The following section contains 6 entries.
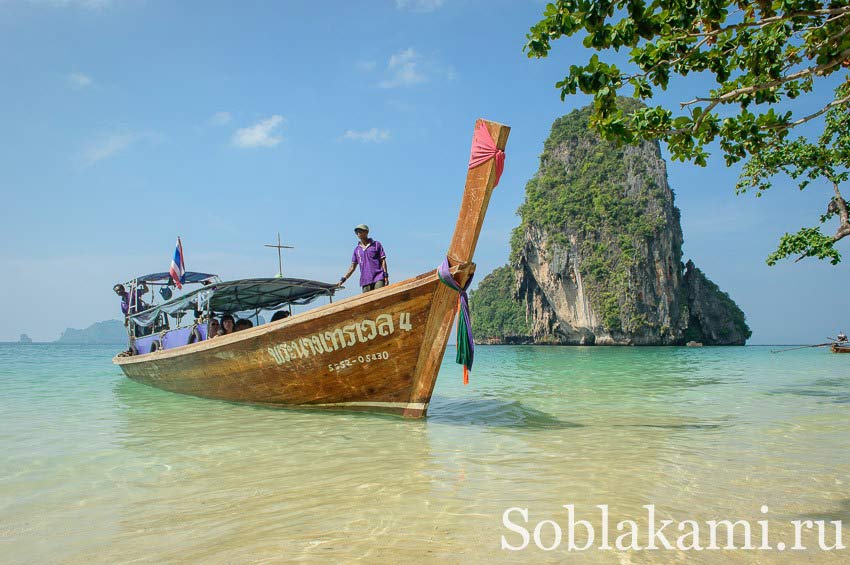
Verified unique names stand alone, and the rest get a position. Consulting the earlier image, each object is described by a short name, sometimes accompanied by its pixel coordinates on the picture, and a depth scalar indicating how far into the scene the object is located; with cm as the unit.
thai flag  1000
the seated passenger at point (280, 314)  821
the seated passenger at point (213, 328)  785
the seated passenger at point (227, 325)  819
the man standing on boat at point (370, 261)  611
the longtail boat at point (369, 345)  511
